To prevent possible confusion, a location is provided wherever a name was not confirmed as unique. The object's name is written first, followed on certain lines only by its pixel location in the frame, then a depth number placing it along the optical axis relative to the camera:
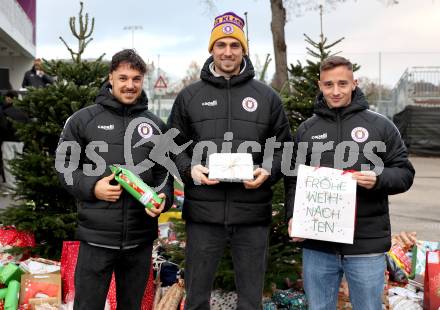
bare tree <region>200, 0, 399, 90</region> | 11.59
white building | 21.20
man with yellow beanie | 3.29
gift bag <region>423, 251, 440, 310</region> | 4.41
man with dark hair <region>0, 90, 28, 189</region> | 10.03
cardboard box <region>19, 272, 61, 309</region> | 4.50
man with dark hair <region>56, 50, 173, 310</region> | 3.16
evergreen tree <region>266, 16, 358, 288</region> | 4.58
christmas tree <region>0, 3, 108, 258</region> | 4.98
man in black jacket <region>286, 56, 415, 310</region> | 3.07
